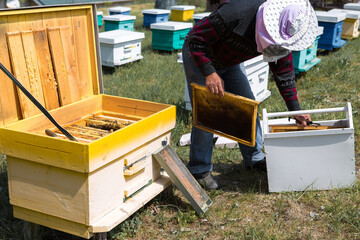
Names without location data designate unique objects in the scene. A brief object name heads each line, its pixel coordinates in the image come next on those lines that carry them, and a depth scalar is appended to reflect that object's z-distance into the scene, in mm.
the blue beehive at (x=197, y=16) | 6984
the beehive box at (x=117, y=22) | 7797
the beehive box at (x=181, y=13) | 10305
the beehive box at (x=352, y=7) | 8945
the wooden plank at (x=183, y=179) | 2378
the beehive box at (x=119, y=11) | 10088
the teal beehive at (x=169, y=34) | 7141
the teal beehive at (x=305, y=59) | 5230
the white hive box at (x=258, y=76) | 4123
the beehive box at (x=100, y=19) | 9761
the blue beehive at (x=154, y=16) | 9531
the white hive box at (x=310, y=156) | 2475
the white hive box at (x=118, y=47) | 5793
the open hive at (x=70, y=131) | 1908
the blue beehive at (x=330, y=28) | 6442
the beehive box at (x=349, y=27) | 7968
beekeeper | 2020
